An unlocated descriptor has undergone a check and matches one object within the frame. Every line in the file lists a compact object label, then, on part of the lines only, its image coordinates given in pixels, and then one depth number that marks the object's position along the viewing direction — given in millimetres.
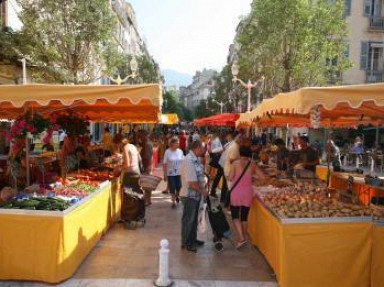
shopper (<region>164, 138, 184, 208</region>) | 10109
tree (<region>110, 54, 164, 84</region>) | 39656
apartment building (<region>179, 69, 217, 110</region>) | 133100
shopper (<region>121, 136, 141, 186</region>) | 8367
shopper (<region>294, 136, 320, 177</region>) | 9820
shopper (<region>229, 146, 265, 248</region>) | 6734
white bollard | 5176
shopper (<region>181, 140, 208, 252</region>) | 6617
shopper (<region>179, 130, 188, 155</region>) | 18894
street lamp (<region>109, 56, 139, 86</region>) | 17000
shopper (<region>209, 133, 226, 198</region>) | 11650
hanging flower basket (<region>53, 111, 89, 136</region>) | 10023
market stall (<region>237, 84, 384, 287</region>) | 4973
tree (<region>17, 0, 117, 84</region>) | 18062
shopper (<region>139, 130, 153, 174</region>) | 11109
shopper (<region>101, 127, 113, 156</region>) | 15017
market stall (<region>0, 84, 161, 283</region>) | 5332
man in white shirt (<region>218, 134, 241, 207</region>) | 8310
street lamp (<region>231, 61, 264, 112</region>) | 17769
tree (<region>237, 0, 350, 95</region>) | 22031
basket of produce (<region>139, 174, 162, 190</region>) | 8992
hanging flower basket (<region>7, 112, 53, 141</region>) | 6828
